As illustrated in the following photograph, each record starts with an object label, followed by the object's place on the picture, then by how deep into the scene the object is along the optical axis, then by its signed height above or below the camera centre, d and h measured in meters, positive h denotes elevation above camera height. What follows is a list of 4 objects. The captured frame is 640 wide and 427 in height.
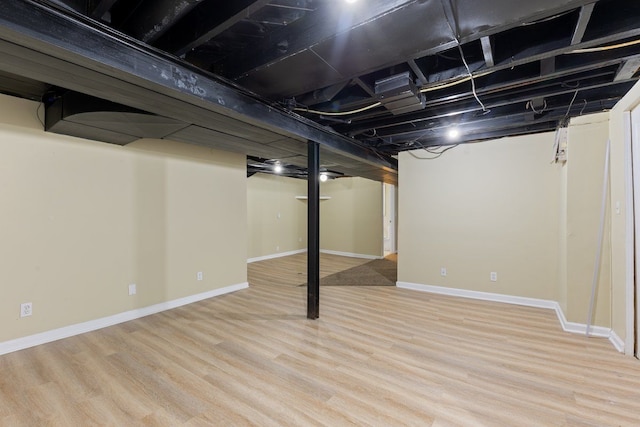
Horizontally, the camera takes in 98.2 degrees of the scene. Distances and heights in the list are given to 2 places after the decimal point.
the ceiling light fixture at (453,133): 3.59 +1.01
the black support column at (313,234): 3.29 -0.31
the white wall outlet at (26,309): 2.60 -0.96
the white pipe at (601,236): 2.78 -0.27
